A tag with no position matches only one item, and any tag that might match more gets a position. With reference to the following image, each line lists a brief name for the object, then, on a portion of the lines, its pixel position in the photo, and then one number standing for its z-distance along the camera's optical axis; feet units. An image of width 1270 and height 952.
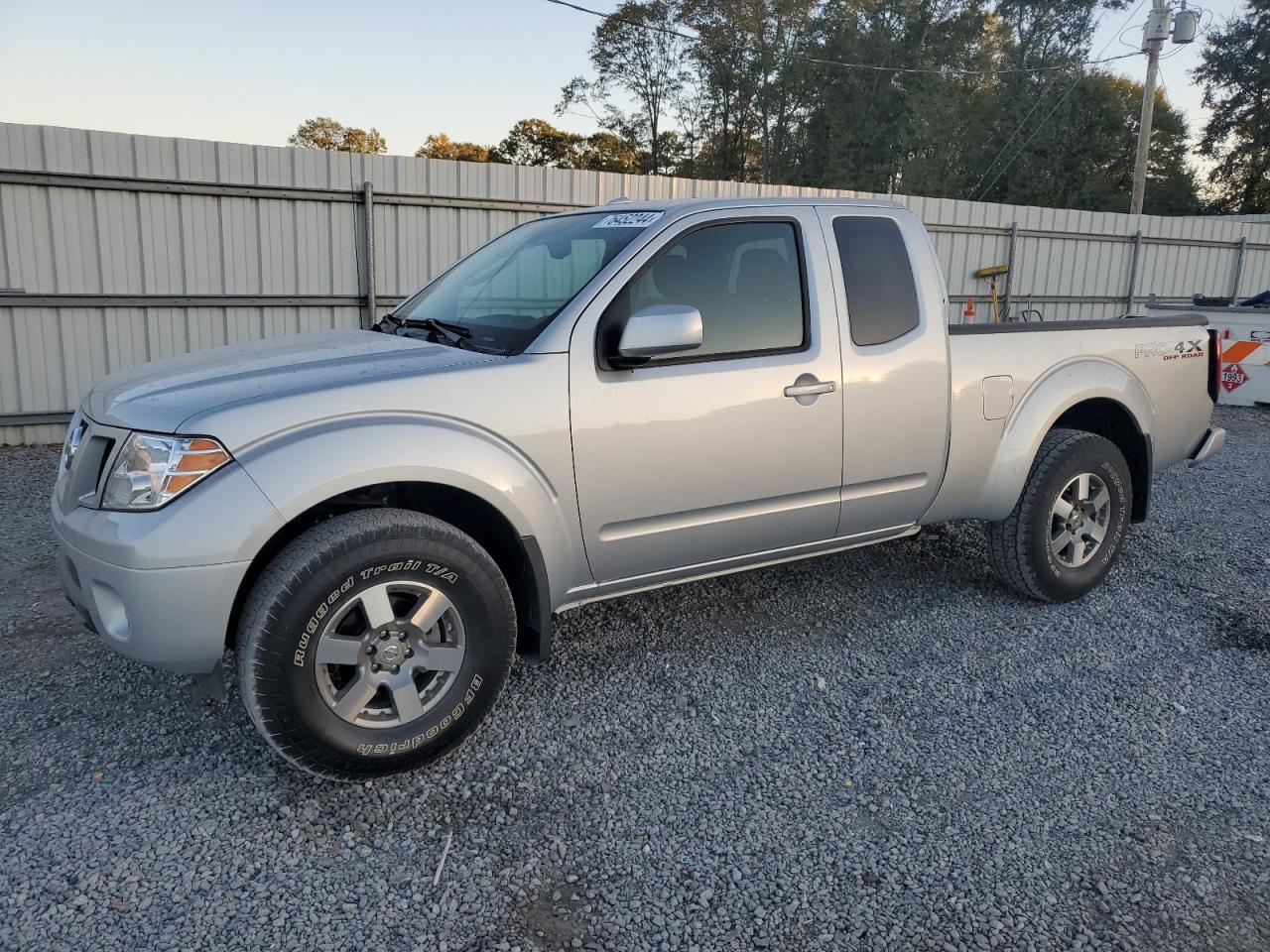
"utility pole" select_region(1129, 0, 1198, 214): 63.72
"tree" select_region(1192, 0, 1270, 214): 126.82
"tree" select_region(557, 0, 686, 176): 124.67
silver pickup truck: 8.79
